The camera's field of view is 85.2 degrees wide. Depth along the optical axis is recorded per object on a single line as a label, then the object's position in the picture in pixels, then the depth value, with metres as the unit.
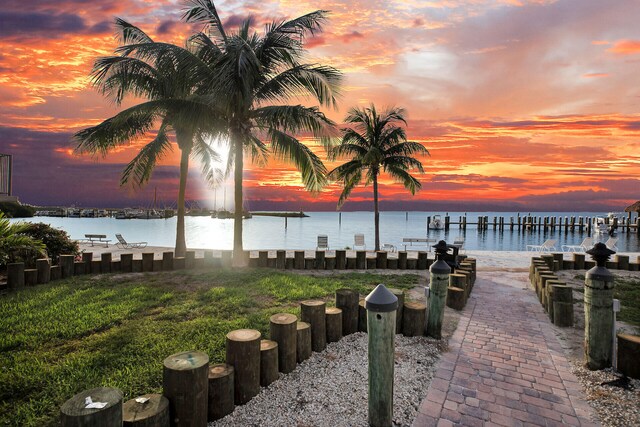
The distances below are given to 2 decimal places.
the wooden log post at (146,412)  2.43
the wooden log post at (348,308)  4.90
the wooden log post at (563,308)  5.87
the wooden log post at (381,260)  11.53
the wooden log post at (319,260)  11.40
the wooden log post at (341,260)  11.40
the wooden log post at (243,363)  3.27
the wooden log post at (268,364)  3.54
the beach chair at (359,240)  19.67
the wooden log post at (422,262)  11.69
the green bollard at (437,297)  5.16
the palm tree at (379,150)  19.12
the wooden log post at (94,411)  2.10
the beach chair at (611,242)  21.62
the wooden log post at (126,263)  10.09
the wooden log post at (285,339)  3.79
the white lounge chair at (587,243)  22.66
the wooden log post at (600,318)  4.23
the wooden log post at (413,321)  5.07
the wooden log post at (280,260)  11.11
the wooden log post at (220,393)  3.04
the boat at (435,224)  68.56
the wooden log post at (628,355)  3.96
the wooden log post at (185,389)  2.71
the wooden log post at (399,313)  5.07
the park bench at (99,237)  20.62
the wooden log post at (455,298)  6.73
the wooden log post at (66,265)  9.00
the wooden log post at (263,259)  11.30
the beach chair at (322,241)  18.92
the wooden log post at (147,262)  10.23
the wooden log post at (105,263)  9.80
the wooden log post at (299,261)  11.30
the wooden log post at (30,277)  8.12
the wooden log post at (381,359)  3.04
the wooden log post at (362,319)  5.04
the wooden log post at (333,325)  4.63
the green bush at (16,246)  8.20
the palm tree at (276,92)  10.87
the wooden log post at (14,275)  7.84
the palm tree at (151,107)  10.29
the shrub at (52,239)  10.52
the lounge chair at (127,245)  18.73
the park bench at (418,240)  19.65
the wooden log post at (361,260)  11.40
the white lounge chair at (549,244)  21.29
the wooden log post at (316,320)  4.32
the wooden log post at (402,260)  11.66
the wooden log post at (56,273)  8.71
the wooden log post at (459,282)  7.09
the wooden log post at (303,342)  4.04
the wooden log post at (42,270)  8.30
